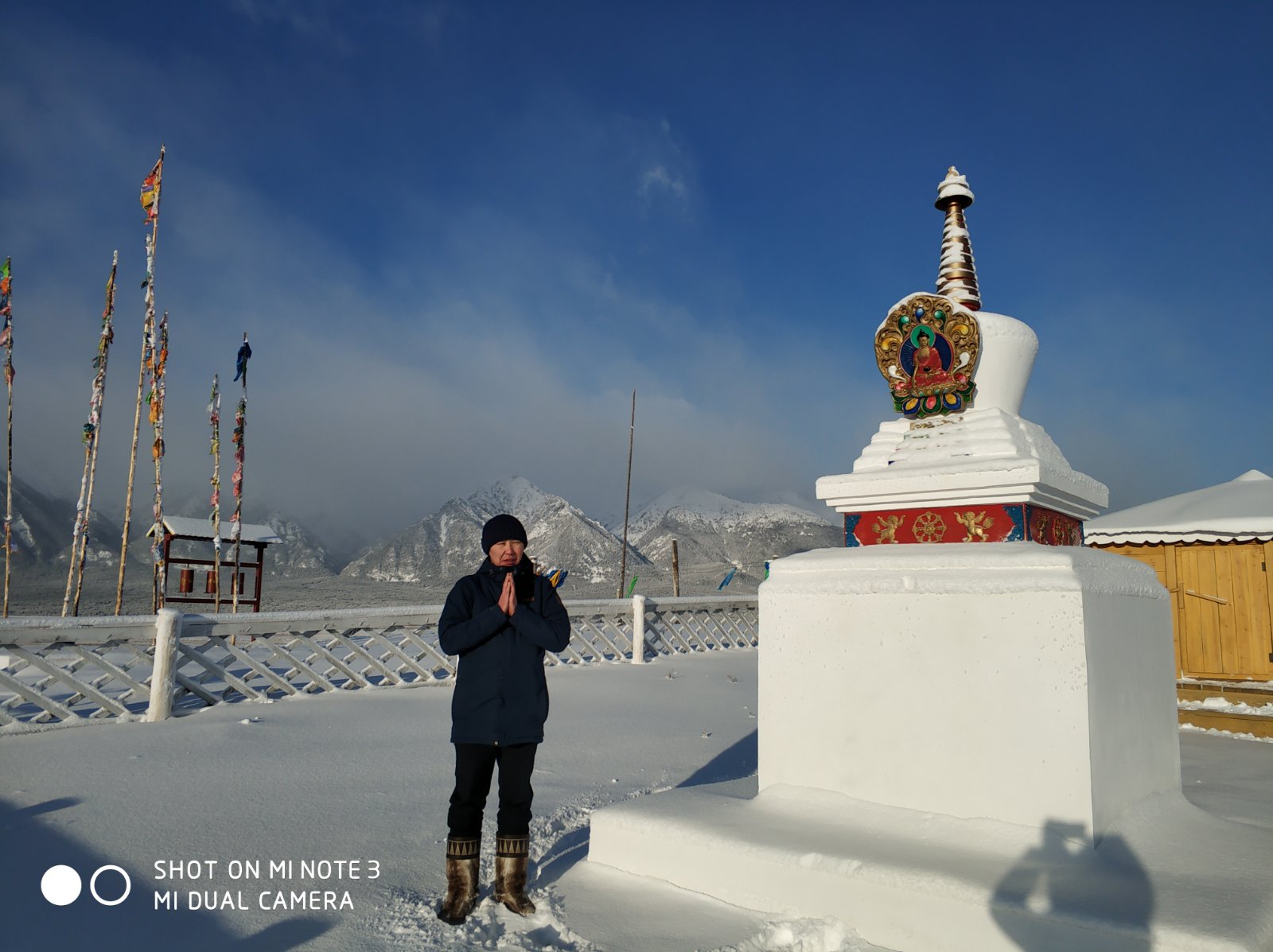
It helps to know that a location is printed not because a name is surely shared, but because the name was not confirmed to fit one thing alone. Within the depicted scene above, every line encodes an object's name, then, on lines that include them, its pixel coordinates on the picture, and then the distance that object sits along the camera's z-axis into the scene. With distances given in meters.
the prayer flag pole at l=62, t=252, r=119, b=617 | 13.06
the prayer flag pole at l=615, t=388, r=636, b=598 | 22.12
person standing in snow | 2.82
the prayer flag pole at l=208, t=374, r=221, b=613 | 14.06
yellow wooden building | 8.53
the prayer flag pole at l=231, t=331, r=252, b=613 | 14.62
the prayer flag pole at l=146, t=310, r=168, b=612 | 13.80
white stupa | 2.43
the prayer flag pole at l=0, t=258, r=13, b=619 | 12.56
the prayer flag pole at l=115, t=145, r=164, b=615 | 13.13
